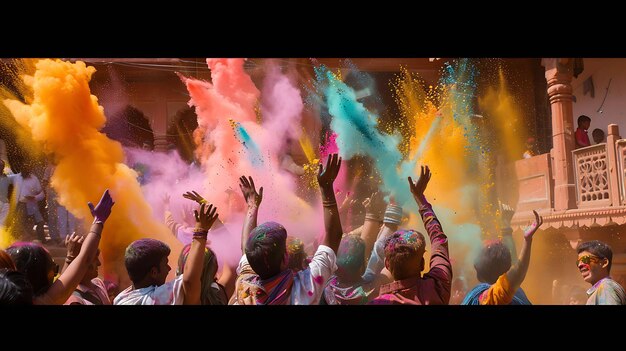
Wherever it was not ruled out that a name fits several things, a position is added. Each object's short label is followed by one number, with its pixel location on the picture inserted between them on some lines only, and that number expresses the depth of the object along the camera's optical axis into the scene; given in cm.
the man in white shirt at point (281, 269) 432
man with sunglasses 479
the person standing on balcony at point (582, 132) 593
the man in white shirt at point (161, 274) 426
